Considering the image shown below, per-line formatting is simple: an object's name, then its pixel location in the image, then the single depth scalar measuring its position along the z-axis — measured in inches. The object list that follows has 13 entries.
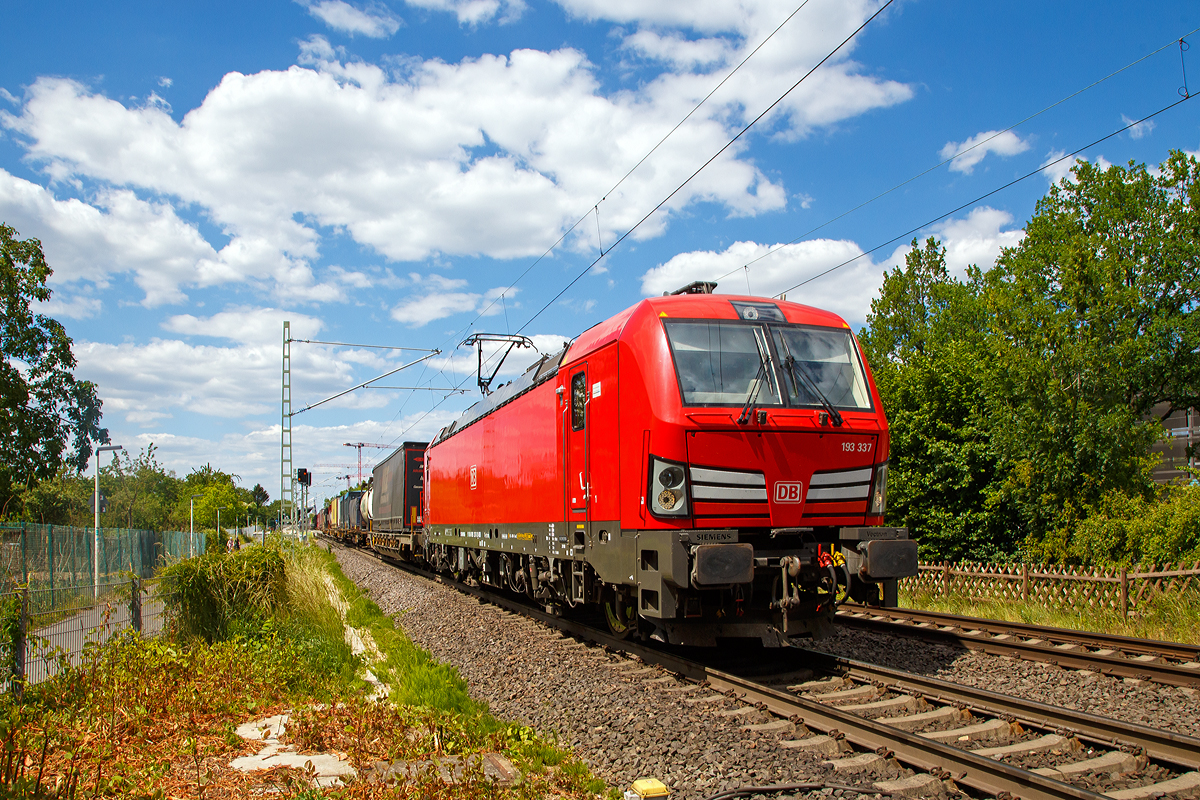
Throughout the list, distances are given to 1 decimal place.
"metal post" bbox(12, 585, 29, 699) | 250.2
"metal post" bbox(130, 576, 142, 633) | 351.3
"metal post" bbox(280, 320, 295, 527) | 927.7
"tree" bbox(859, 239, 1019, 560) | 784.9
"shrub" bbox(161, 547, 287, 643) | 391.9
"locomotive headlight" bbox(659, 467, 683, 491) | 282.7
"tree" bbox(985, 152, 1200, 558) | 735.7
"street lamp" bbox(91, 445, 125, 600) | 350.1
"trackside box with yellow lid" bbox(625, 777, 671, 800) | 172.2
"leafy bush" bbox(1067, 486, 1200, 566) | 542.3
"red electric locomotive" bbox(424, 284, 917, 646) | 282.7
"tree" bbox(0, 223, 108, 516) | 1230.9
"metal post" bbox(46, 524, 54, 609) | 424.4
